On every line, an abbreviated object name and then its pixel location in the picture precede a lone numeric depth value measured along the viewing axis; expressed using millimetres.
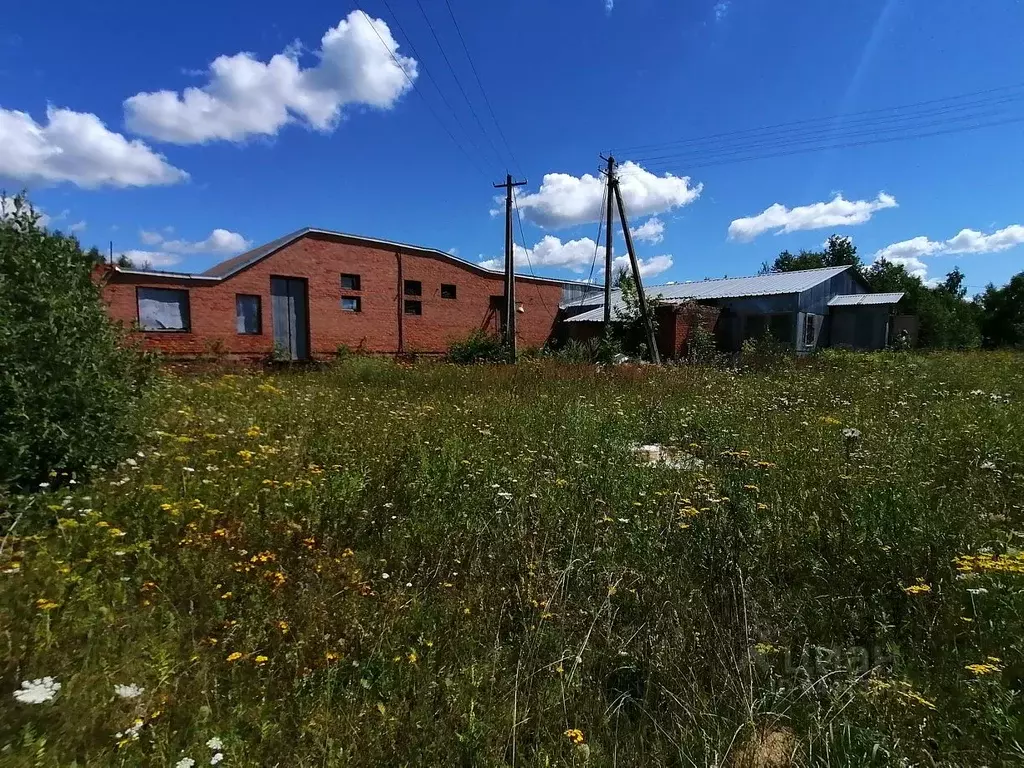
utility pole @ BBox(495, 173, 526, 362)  20297
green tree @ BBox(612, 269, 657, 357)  21359
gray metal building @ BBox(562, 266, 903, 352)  22312
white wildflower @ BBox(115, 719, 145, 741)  1758
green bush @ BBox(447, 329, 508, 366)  22047
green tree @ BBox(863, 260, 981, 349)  34094
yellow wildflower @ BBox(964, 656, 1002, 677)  1672
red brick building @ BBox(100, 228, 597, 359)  16984
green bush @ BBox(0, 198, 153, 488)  3602
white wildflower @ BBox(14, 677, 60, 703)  1711
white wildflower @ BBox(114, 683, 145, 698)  1910
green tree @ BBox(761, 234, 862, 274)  61344
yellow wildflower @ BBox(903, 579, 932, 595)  2097
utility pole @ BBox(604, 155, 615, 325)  19281
